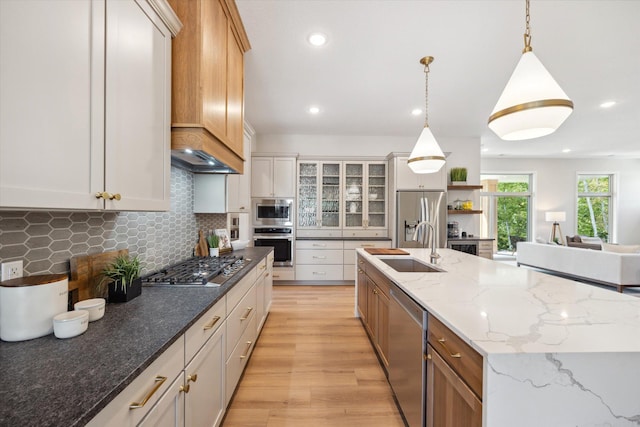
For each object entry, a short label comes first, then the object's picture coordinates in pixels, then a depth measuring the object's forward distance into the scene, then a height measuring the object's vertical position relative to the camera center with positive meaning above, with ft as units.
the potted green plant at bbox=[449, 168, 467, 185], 16.84 +2.70
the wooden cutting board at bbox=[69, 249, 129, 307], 3.94 -0.96
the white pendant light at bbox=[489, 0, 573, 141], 4.33 +1.96
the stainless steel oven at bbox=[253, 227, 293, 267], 15.33 -1.54
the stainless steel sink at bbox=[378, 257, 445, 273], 8.11 -1.51
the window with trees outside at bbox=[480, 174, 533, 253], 24.23 +1.04
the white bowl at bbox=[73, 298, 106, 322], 3.43 -1.23
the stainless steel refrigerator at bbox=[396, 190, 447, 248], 15.29 +0.27
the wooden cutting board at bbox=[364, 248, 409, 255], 9.17 -1.27
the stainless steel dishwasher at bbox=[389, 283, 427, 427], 4.25 -2.59
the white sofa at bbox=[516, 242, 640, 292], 13.83 -2.70
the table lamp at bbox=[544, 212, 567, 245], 22.35 -0.12
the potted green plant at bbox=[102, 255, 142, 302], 4.21 -1.06
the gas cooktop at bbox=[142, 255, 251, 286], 5.16 -1.30
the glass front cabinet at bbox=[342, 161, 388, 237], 16.42 +1.34
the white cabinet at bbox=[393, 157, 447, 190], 15.44 +2.22
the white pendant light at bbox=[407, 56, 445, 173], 8.26 +2.00
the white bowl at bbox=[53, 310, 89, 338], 2.95 -1.26
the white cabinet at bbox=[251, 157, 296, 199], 15.47 +2.23
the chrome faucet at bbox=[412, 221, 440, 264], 7.66 -0.88
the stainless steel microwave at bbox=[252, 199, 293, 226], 15.46 +0.22
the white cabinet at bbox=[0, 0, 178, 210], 2.33 +1.24
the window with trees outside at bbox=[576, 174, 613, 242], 24.38 +1.01
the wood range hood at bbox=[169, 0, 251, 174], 4.90 +2.66
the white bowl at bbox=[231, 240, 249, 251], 9.94 -1.13
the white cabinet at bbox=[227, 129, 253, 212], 8.87 +0.99
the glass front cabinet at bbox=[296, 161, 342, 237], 16.31 +1.13
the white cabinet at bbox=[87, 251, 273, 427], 2.49 -2.12
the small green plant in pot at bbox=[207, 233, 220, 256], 8.54 -0.99
